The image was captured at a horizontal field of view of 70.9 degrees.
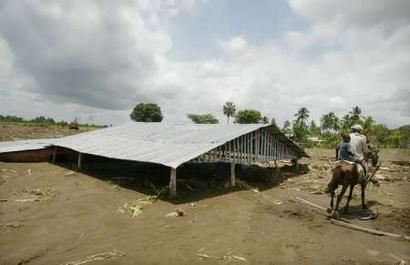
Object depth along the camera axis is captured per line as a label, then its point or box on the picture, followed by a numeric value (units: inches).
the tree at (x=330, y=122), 2470.2
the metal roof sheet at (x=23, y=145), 834.2
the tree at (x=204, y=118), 3085.1
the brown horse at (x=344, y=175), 361.7
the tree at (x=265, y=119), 2576.3
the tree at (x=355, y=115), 2030.0
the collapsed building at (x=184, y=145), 534.6
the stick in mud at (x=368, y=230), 303.2
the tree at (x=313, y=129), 2993.8
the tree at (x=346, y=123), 2042.0
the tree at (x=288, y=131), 2173.2
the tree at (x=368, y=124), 1491.4
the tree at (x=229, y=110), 3144.7
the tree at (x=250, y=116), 2608.3
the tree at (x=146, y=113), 2933.1
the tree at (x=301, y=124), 2138.0
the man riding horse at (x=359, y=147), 382.3
